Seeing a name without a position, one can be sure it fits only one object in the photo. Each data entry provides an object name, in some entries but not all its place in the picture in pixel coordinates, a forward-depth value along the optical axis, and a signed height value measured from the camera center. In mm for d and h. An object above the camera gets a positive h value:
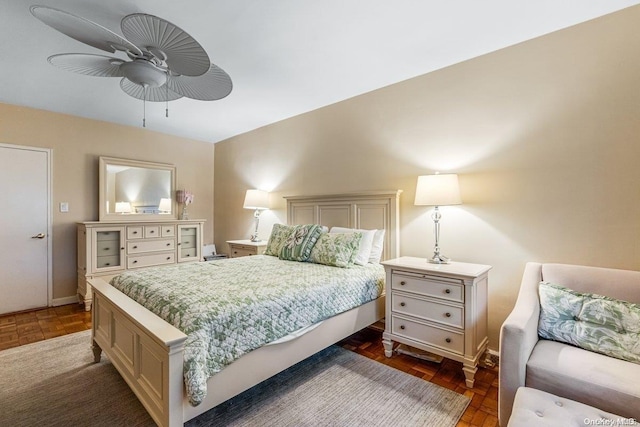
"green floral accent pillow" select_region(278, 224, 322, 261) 2834 -312
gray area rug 1643 -1193
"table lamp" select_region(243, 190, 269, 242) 3980 +170
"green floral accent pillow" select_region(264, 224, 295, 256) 3084 -288
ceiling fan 1441 +935
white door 3314 -193
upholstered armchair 1245 -740
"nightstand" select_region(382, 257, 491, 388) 2000 -734
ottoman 1074 -793
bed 1320 -848
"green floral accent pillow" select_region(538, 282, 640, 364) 1455 -598
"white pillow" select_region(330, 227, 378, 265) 2768 -342
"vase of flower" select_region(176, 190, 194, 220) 4648 +213
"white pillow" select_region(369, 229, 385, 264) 2869 -360
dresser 3506 -468
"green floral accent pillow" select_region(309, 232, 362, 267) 2604 -349
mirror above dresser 3943 +320
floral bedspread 1425 -544
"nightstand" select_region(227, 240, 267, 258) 3643 -470
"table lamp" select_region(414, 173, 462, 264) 2262 +165
